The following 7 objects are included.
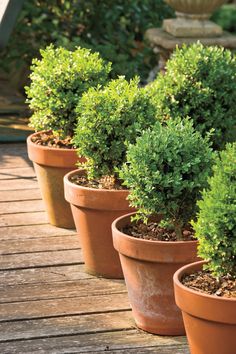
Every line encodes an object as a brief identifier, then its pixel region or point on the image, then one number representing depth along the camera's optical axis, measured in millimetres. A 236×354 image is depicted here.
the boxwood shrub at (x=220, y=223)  4117
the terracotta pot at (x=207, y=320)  4102
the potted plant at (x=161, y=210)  4711
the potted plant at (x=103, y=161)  5449
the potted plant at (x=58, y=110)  6175
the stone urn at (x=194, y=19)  8805
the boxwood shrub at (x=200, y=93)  6218
